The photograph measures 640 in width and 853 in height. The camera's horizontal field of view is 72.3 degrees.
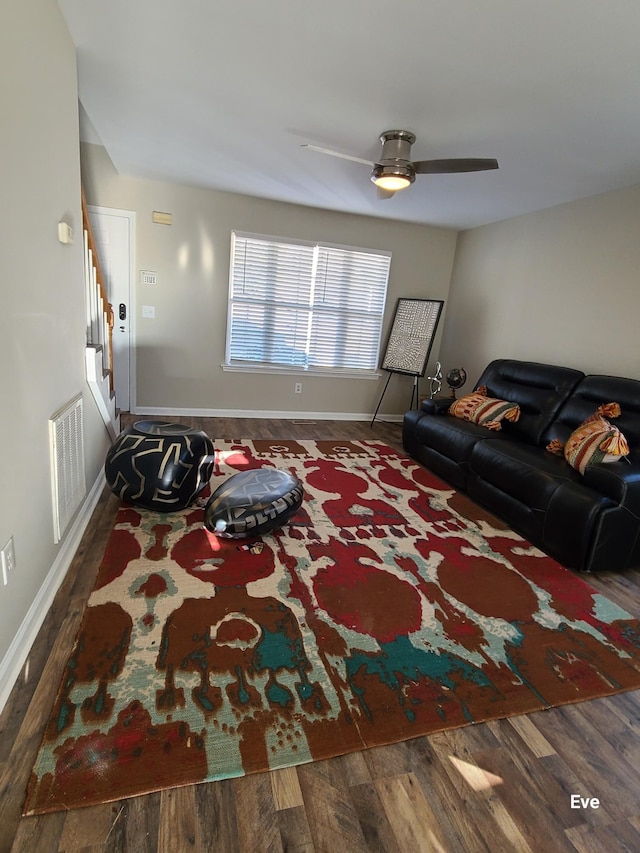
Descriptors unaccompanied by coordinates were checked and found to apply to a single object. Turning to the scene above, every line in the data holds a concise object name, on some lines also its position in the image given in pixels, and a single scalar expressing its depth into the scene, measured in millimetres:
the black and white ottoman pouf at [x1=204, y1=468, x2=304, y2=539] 2383
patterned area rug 1351
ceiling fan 2713
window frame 4836
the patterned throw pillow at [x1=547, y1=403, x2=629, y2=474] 2676
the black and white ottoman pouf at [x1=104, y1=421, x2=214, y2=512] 2586
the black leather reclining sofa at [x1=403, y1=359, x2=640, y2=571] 2461
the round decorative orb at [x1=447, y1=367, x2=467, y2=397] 4762
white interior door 4348
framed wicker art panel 5074
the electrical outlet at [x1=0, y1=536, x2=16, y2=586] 1470
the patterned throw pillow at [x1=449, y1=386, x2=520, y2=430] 3727
